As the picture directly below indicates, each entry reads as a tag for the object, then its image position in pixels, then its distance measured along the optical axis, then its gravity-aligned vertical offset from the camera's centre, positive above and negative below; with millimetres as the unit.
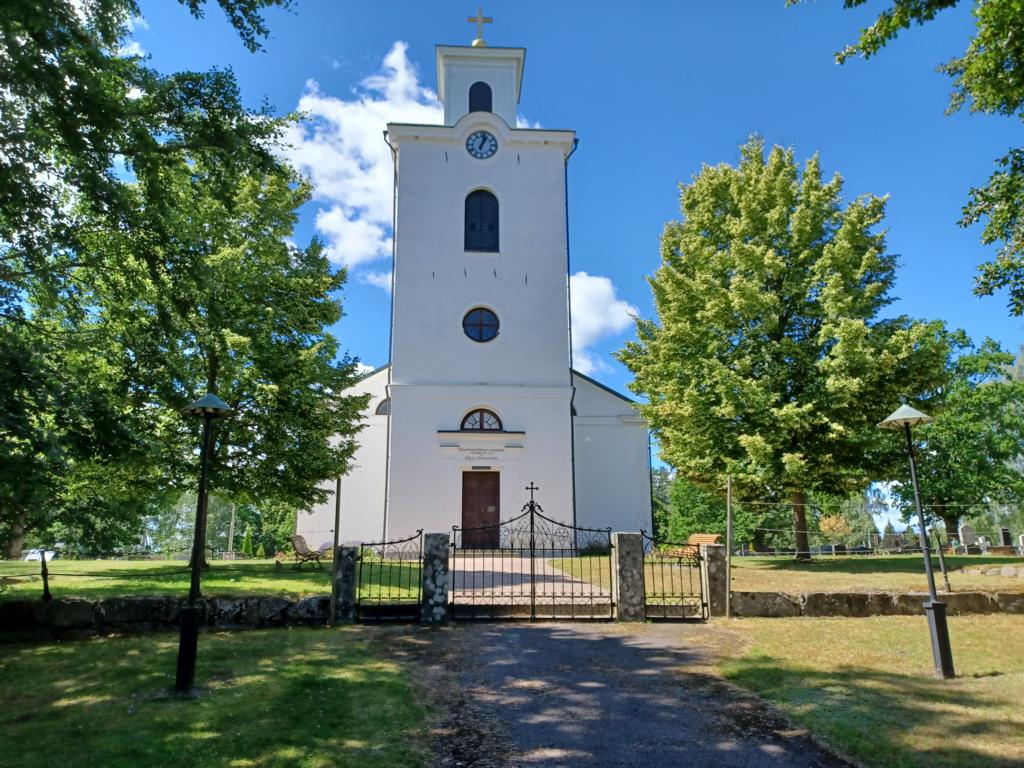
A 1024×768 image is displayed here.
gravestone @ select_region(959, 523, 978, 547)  27875 -227
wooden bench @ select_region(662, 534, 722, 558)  19753 -231
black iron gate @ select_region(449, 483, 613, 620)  10625 -992
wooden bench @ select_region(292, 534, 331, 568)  16188 -573
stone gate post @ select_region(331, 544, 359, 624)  10047 -830
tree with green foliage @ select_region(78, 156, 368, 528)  13180 +3626
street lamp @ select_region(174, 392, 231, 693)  6680 -654
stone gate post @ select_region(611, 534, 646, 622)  10430 -701
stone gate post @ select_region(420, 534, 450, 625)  10180 -768
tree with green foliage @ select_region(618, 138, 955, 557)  16047 +4762
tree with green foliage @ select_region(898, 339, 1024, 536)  29297 +3956
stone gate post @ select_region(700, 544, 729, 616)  10531 -727
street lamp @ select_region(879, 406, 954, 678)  7348 -961
